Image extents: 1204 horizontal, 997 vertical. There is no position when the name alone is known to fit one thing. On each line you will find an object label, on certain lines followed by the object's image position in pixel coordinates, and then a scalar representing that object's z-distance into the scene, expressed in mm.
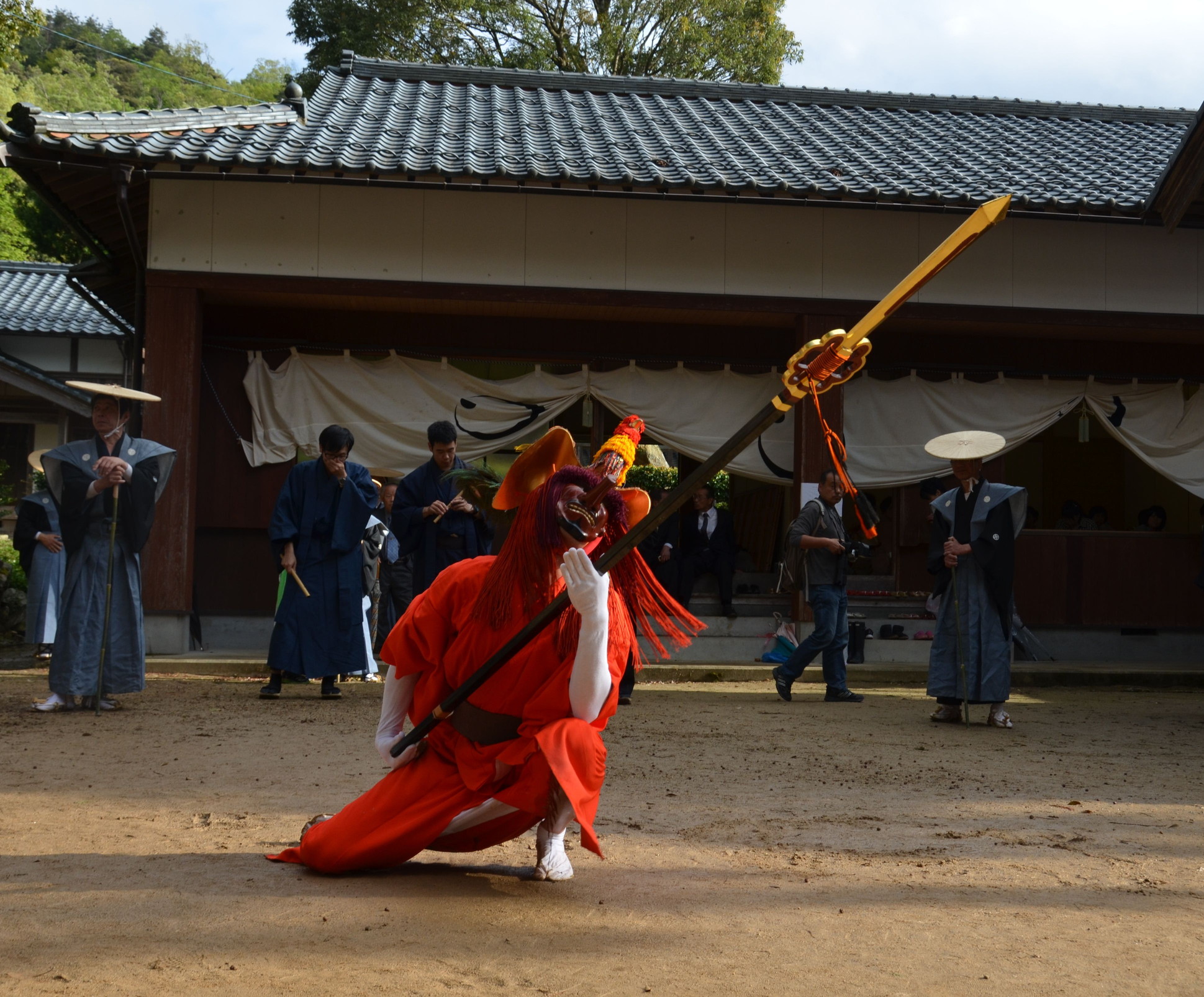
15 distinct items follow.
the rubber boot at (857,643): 11148
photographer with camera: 8922
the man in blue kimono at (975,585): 7852
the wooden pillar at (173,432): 10117
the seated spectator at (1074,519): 12766
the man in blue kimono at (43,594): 10273
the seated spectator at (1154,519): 12500
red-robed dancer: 3352
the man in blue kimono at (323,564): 8039
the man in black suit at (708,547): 11750
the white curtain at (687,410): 11055
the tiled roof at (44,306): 19719
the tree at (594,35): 24078
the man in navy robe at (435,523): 7863
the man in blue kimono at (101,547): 7305
